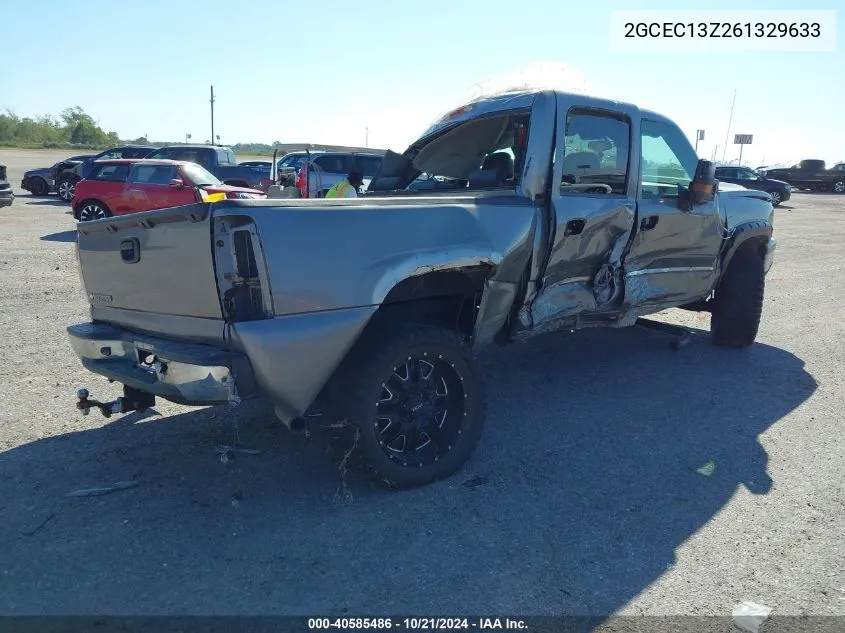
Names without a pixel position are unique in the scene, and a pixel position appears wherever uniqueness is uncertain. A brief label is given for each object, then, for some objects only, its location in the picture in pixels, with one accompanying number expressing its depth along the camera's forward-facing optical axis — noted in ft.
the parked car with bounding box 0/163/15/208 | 48.24
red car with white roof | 43.47
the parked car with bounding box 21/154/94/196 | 74.57
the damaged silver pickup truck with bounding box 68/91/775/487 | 10.00
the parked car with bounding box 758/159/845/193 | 124.77
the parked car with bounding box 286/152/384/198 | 53.26
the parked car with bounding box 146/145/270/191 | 58.13
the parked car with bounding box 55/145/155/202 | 70.54
